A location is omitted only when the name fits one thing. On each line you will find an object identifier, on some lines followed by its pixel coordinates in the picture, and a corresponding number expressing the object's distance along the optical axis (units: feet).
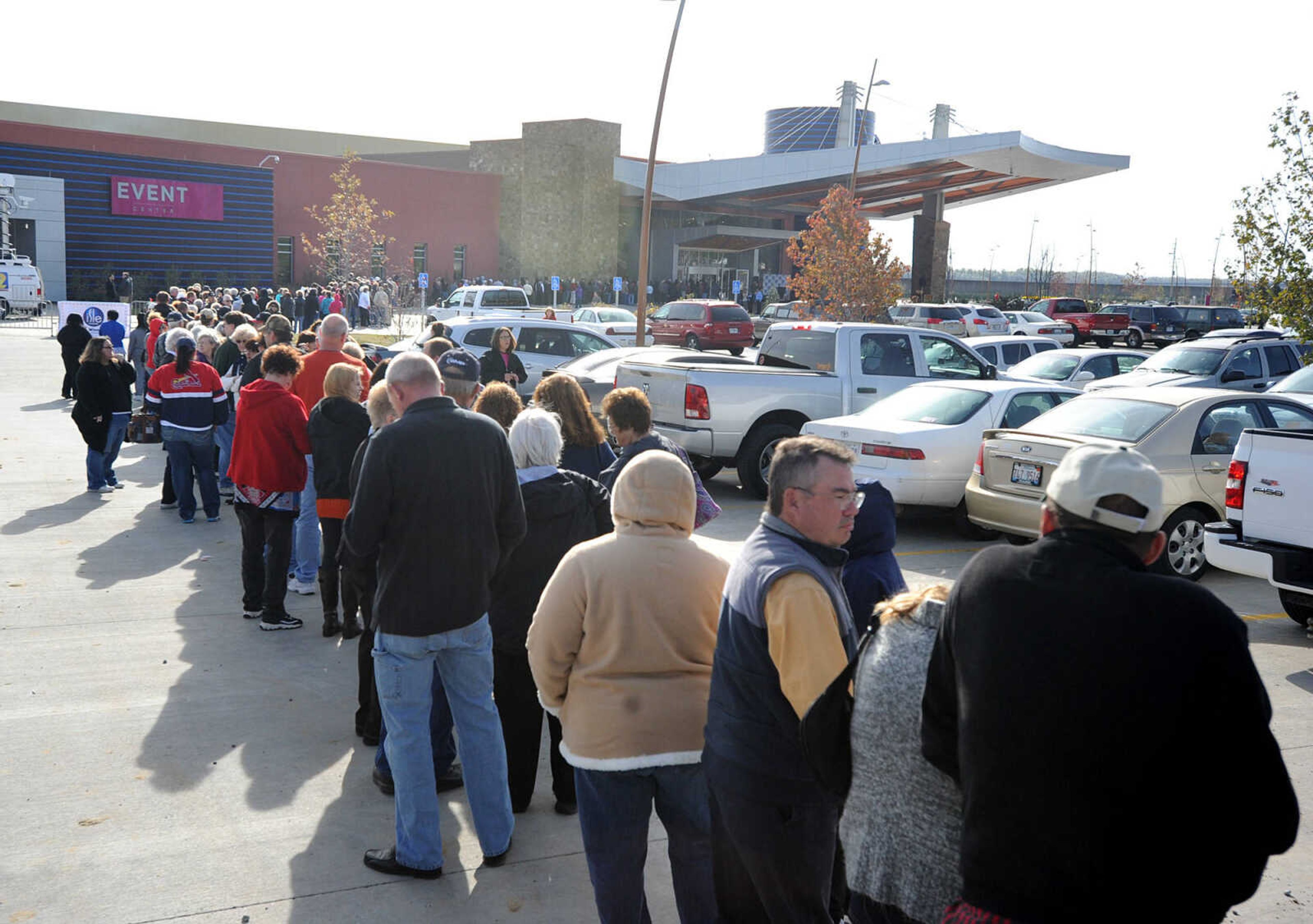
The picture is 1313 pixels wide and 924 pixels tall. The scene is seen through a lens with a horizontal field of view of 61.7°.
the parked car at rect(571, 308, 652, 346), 104.37
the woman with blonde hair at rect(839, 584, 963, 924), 8.30
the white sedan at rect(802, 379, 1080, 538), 35.37
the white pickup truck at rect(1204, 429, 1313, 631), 24.40
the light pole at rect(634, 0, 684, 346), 77.82
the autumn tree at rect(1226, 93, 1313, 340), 54.13
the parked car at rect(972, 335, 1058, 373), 68.08
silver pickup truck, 41.16
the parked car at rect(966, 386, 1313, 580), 30.96
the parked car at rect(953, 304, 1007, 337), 125.39
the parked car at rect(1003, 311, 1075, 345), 134.41
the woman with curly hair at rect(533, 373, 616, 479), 19.81
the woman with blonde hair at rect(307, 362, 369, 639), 23.03
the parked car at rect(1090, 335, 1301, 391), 58.03
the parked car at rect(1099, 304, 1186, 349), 150.61
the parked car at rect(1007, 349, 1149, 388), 62.64
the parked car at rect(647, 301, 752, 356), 113.70
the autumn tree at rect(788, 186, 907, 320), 115.65
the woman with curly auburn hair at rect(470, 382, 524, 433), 19.71
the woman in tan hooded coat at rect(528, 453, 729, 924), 11.12
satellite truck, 130.11
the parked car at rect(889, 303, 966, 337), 124.36
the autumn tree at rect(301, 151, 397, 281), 161.07
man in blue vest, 9.53
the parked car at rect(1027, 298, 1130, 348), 150.51
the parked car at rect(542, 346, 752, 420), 48.19
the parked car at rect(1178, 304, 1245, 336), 152.97
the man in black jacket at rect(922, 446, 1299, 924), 6.92
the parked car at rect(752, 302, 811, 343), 127.65
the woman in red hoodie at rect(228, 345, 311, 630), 24.22
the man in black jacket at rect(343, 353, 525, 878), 13.91
